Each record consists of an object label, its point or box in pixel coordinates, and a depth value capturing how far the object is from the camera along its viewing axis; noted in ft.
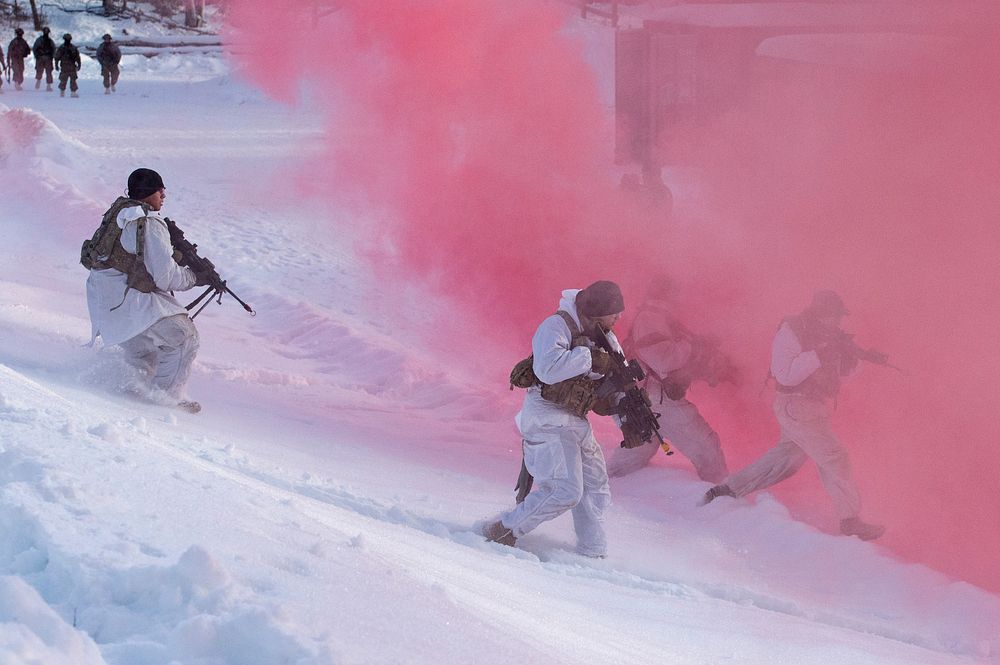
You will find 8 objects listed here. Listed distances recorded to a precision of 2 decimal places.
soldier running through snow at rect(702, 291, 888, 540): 48.42
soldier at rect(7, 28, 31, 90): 161.79
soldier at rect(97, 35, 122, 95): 163.32
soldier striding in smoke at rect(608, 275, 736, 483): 53.62
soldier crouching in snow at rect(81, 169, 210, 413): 50.75
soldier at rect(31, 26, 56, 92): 160.86
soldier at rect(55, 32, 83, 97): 155.94
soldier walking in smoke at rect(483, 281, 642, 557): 40.40
